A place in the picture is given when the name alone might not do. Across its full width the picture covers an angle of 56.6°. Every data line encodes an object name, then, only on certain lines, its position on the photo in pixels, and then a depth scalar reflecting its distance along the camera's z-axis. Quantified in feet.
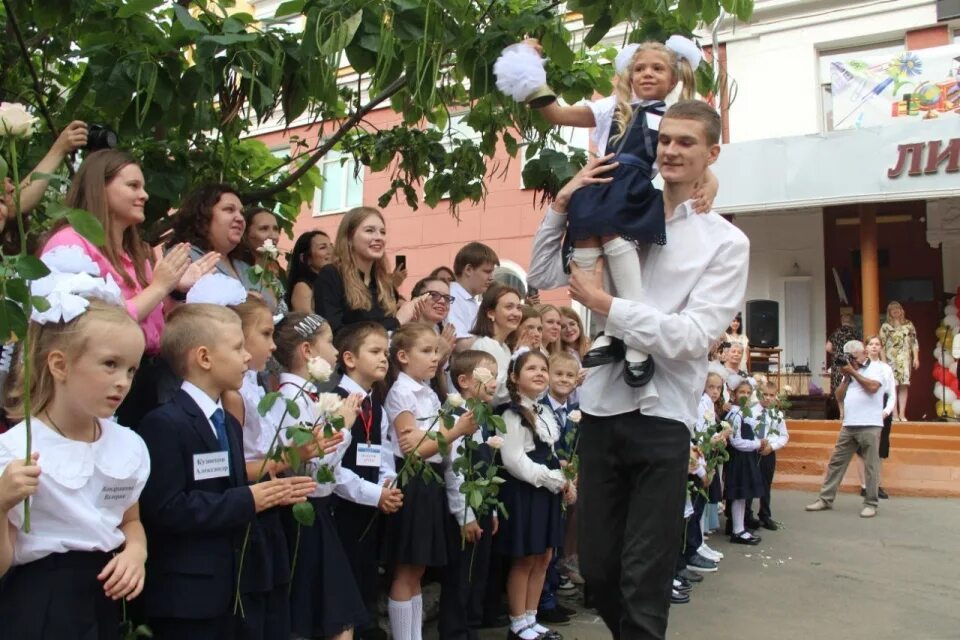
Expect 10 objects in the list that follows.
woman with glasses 18.25
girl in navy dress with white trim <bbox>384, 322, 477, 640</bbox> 14.24
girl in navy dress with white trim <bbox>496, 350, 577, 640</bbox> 16.43
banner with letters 48.34
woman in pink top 10.44
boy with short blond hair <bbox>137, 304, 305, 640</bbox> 9.30
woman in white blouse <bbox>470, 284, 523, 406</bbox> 19.27
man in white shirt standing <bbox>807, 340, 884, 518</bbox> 33.68
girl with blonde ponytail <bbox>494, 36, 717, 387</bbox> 9.30
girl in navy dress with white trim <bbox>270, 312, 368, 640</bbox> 11.92
